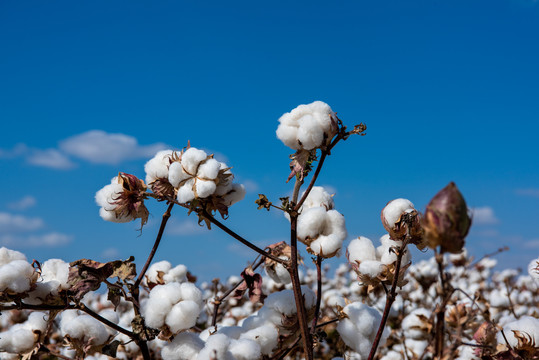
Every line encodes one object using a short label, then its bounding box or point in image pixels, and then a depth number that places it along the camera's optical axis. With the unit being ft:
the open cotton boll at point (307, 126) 4.72
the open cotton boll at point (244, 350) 4.84
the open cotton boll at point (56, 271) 5.34
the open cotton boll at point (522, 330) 5.31
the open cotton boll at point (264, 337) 5.25
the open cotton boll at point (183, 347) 4.98
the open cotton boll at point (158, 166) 5.13
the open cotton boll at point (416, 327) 8.20
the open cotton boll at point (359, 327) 5.37
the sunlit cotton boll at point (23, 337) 5.69
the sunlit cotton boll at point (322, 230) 5.11
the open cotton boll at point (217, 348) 4.65
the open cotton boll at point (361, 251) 5.22
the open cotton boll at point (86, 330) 5.54
